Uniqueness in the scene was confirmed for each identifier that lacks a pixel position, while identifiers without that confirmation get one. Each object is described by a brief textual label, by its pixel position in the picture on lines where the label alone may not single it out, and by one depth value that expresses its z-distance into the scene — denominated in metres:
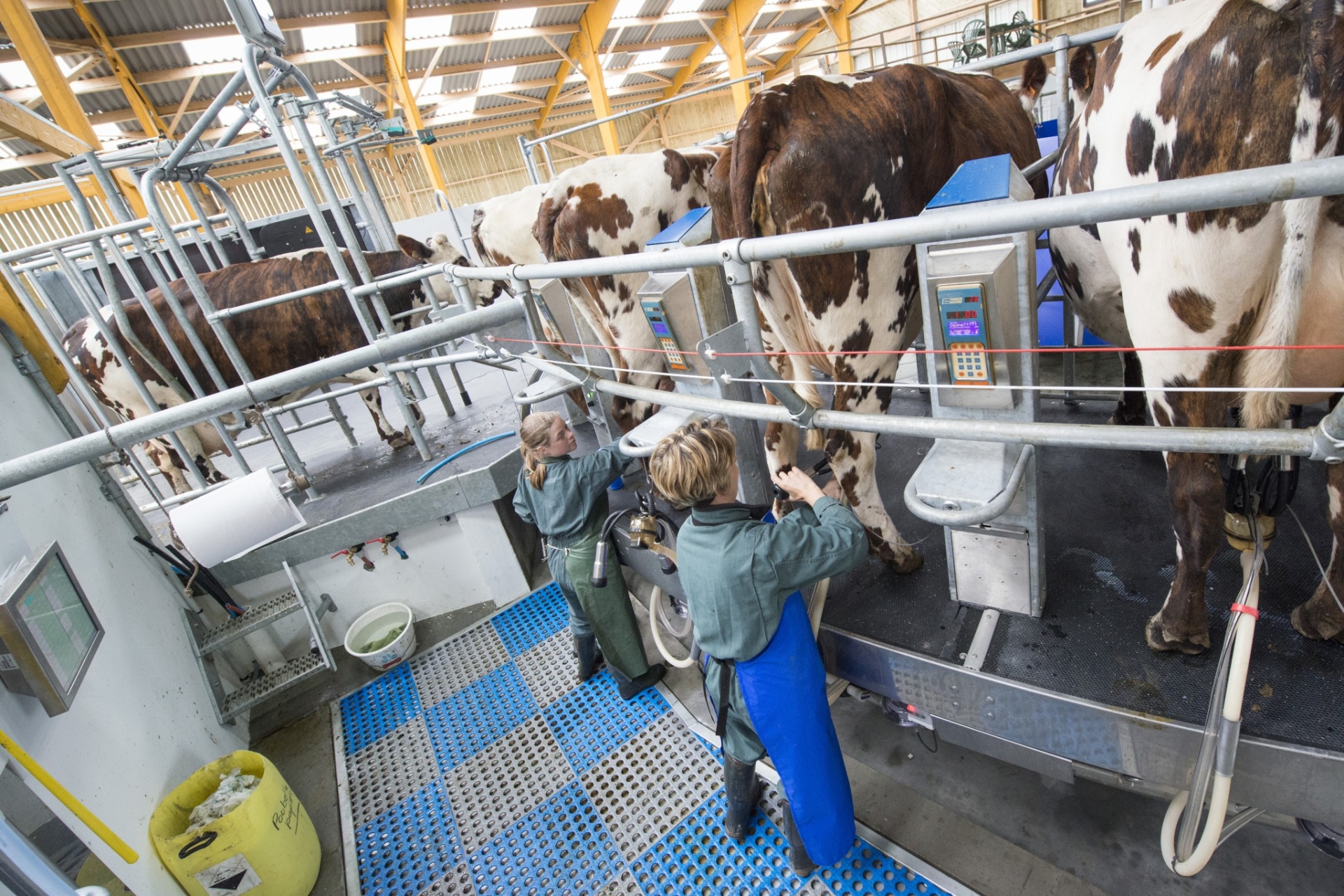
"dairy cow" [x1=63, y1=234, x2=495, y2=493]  4.53
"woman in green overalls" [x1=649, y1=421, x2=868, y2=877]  1.75
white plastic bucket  3.85
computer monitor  1.99
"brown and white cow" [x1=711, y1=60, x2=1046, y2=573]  2.04
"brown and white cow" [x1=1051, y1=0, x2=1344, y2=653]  1.27
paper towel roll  3.24
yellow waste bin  2.32
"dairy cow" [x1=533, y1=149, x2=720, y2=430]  3.18
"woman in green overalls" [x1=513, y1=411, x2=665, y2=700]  2.78
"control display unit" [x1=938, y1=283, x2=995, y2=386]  1.60
